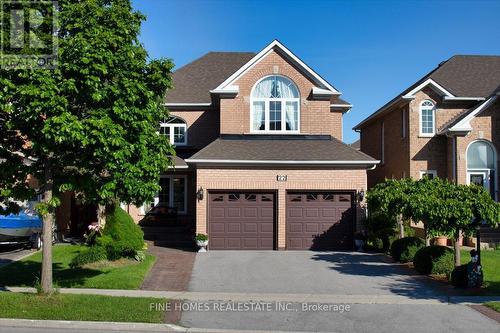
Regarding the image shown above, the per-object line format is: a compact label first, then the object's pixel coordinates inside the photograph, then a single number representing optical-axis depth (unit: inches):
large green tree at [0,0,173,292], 373.7
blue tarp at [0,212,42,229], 658.2
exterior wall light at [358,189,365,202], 751.1
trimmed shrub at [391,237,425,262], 624.1
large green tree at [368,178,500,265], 503.5
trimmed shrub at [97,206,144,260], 605.9
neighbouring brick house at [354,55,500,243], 837.8
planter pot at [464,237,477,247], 761.0
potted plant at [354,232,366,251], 735.7
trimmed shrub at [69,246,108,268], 577.9
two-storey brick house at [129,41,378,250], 746.2
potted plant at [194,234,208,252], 713.6
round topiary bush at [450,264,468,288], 481.7
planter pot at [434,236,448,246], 764.8
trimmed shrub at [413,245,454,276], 547.5
